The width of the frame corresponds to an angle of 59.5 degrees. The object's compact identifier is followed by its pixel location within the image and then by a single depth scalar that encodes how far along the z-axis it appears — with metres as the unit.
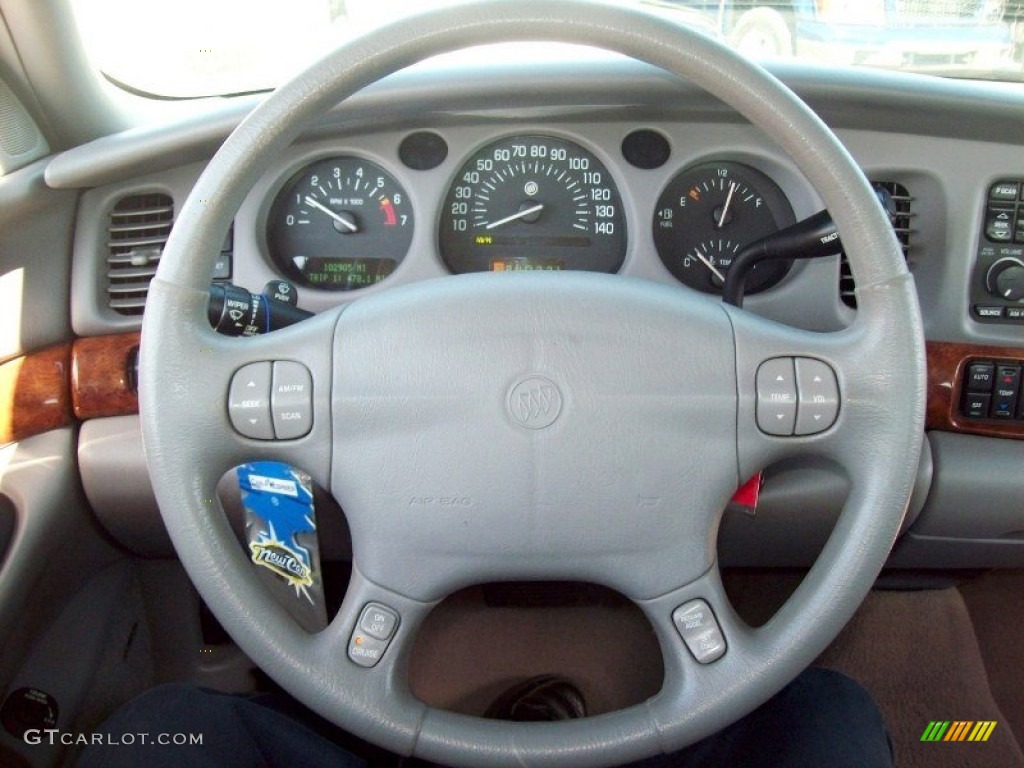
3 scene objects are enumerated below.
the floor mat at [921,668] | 1.71
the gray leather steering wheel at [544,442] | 0.90
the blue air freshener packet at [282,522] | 1.01
